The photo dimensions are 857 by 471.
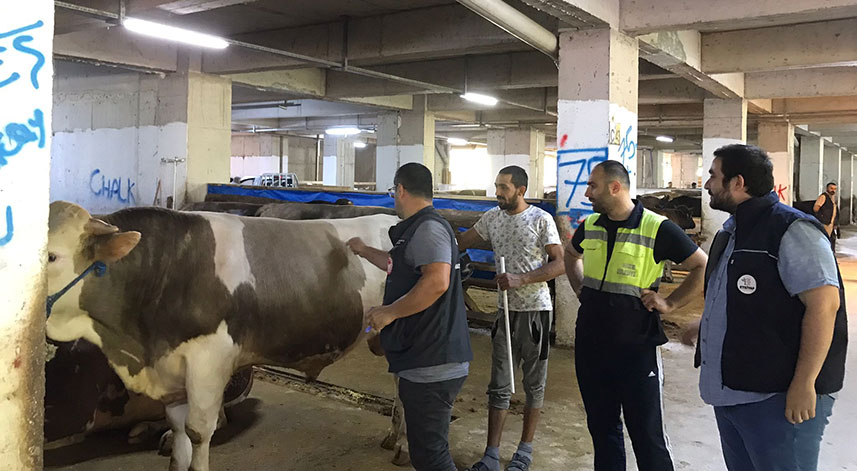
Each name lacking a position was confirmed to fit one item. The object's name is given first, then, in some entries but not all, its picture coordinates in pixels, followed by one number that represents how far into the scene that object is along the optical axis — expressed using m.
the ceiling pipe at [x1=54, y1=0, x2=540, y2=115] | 6.97
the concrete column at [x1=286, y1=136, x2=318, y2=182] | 30.61
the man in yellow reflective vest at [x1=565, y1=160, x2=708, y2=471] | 3.24
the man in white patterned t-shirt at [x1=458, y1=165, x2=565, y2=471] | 4.12
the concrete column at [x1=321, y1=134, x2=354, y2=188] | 27.36
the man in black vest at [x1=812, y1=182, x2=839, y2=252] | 12.50
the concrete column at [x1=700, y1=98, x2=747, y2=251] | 12.88
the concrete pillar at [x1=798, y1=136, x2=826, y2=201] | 22.86
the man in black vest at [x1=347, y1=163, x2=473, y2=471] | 2.91
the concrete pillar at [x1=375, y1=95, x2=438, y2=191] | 17.31
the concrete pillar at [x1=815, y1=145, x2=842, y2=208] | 27.98
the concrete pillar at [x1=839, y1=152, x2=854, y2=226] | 29.42
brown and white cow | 3.25
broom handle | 4.07
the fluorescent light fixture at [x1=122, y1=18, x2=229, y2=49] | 7.84
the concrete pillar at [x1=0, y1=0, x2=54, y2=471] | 1.91
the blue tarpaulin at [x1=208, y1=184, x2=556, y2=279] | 7.98
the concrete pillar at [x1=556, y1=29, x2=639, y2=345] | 7.29
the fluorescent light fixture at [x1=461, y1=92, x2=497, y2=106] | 13.21
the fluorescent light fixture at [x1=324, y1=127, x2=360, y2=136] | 23.67
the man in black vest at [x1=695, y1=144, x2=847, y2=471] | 2.42
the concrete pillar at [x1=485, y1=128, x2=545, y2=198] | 21.58
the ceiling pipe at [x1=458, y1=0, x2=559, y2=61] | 6.48
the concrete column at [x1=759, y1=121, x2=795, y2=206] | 15.78
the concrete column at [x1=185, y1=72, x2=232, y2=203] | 11.79
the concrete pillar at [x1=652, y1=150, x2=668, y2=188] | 35.19
